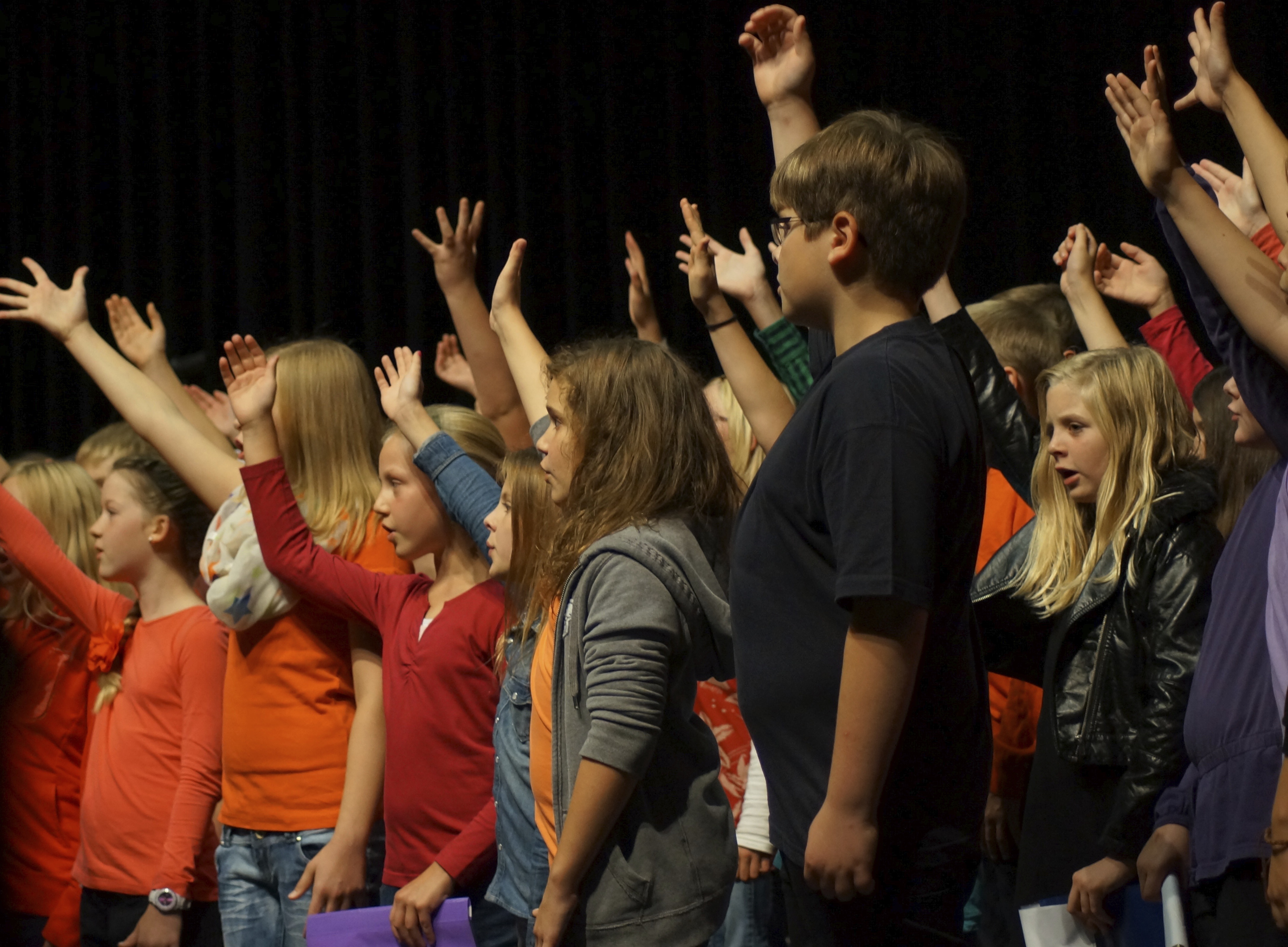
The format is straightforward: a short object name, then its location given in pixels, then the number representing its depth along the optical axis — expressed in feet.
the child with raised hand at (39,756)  18.30
